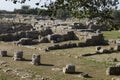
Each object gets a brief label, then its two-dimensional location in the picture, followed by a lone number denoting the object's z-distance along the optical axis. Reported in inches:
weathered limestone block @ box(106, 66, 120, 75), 1051.9
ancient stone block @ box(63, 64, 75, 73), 1064.8
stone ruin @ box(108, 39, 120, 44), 1742.6
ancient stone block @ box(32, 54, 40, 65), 1187.9
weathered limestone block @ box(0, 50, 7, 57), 1354.6
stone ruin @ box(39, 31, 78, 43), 1808.6
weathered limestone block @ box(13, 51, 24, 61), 1274.6
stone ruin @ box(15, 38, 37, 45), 1711.7
